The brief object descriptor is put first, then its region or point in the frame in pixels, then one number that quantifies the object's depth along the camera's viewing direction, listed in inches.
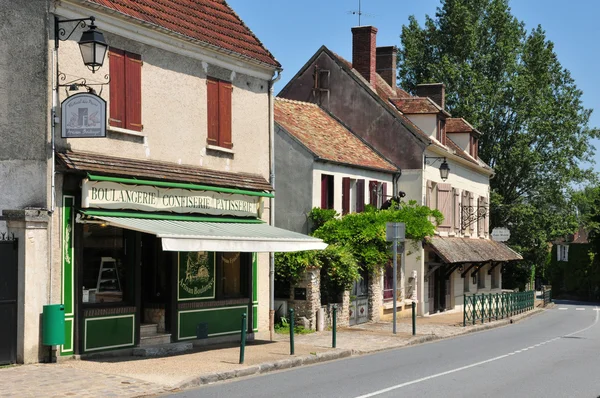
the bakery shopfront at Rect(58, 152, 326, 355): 605.0
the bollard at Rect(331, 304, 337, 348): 781.9
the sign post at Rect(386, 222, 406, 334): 949.2
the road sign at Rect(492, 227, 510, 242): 1776.6
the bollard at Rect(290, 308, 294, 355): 692.4
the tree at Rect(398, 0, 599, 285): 2018.9
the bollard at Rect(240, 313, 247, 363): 617.2
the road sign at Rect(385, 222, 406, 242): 949.8
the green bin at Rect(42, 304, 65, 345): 570.6
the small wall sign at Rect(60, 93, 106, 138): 577.0
